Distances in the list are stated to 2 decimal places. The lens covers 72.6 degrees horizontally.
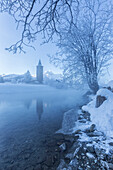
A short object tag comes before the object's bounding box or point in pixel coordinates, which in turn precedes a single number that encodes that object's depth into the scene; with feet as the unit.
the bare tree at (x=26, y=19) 7.03
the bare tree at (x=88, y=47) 26.32
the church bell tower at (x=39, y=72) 205.20
